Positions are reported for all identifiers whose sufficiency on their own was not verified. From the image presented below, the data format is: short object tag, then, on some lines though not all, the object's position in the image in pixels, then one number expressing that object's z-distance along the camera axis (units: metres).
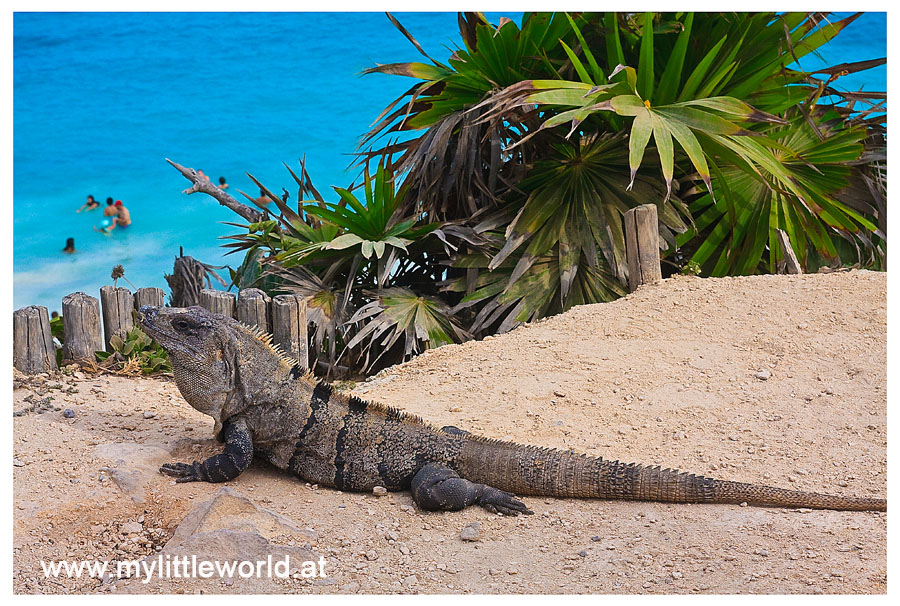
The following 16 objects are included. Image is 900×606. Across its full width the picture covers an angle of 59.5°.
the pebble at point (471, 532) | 3.69
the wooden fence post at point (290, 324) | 5.88
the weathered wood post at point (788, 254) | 6.89
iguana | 4.02
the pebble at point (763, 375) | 5.16
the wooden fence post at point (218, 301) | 6.00
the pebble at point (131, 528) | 3.78
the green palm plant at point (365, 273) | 6.81
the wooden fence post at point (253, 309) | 5.89
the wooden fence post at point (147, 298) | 6.10
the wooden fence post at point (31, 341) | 5.56
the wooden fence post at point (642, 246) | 6.47
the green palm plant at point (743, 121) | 6.03
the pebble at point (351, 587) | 3.27
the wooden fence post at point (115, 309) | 5.93
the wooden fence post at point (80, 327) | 5.83
